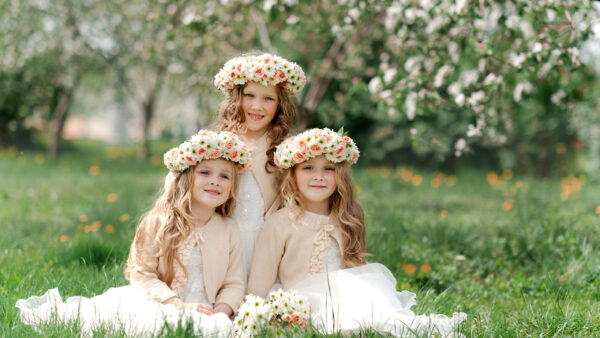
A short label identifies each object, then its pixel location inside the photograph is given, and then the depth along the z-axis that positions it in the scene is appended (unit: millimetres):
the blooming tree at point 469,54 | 3846
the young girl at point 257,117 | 3320
